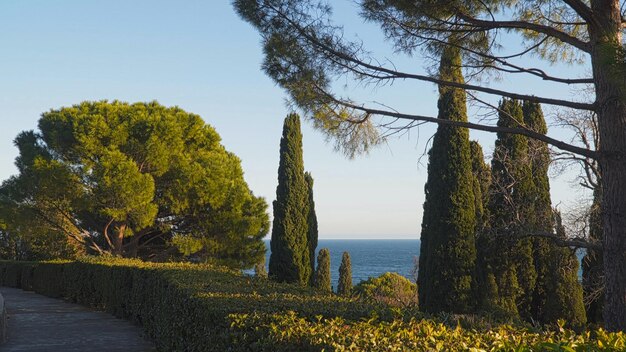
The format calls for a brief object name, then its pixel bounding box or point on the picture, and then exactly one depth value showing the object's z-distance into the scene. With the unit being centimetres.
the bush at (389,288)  2300
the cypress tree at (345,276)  2498
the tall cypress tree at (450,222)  1534
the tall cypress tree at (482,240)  1598
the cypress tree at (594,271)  1533
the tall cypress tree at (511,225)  1606
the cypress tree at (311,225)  2054
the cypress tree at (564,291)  1563
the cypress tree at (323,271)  2419
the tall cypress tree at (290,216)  1917
